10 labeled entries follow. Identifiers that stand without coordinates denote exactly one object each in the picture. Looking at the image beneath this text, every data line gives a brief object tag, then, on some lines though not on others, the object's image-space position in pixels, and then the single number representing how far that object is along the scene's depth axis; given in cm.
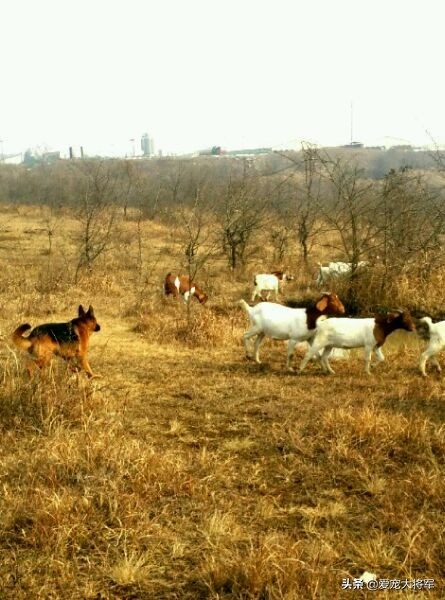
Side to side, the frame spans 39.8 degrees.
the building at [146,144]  10425
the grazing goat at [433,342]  840
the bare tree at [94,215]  1705
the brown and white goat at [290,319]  875
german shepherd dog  690
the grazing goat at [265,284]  1479
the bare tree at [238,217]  1905
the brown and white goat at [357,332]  838
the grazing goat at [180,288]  1374
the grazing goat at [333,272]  1428
